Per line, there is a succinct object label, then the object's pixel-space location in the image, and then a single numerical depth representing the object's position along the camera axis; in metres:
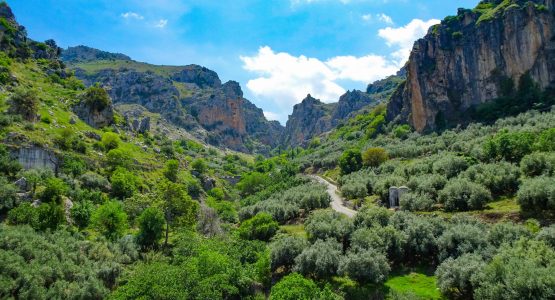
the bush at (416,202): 40.75
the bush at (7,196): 39.22
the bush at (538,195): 29.55
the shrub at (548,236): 23.44
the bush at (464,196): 36.66
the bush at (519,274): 18.78
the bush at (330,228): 35.12
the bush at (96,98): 85.01
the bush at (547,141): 42.91
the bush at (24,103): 61.53
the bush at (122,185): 58.44
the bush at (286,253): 33.50
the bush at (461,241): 26.33
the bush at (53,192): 43.41
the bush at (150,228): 42.53
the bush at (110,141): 73.81
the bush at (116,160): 66.24
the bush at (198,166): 97.56
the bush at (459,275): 22.94
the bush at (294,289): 22.92
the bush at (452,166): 48.06
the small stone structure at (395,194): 46.06
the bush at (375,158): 76.44
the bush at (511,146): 46.09
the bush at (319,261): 29.58
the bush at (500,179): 38.38
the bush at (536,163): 37.04
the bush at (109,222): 42.06
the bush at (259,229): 43.12
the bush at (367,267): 26.77
